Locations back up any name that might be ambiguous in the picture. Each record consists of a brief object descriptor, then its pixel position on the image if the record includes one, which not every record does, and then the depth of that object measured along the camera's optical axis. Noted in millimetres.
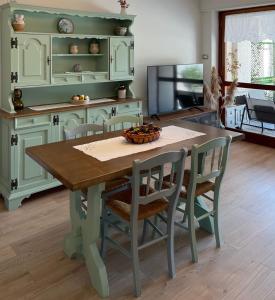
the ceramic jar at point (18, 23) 3275
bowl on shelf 3934
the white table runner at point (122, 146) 2312
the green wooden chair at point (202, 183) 2314
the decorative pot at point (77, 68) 3996
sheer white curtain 5137
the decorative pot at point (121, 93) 4379
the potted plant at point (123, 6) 4180
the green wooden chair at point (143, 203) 2014
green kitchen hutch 3320
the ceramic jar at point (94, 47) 4105
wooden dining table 1941
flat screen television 4789
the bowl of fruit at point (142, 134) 2545
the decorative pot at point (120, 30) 4176
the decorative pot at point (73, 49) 3934
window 5234
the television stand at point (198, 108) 5432
